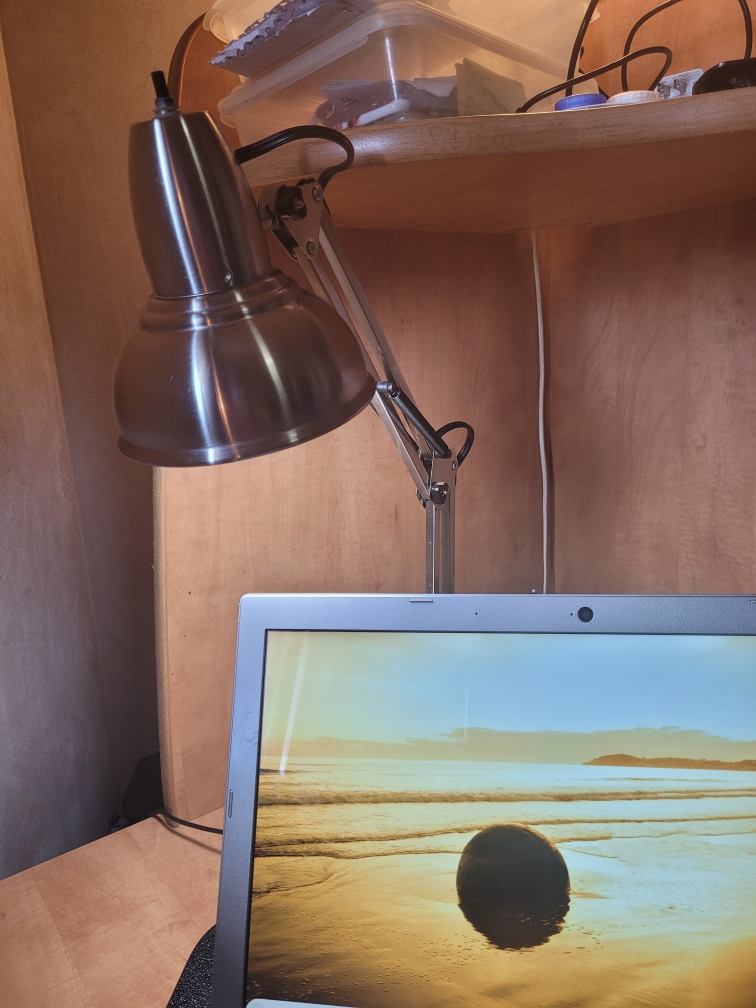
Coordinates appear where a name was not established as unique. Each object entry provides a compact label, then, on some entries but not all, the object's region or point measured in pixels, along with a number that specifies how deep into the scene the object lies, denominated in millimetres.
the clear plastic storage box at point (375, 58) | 593
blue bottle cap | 634
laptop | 477
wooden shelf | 505
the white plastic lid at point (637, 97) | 596
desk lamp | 389
